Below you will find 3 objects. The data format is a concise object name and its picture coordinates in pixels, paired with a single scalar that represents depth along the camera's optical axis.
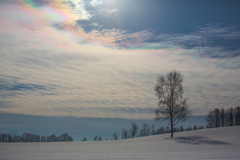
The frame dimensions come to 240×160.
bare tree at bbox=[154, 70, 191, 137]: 38.28
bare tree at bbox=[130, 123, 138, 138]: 135.82
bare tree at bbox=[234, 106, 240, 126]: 106.75
